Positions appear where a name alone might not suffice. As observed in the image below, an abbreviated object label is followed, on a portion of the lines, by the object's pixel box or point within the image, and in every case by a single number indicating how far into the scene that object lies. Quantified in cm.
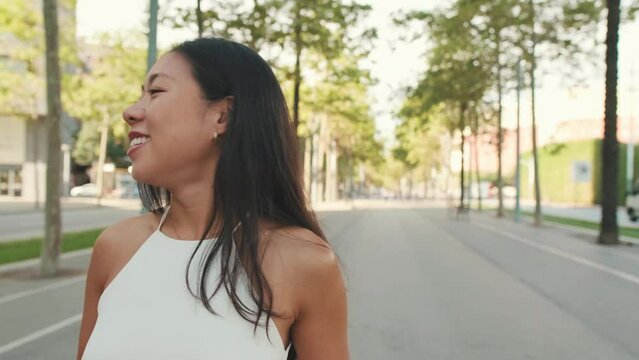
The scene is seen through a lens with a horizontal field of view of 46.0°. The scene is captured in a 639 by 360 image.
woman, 136
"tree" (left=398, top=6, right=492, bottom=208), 3350
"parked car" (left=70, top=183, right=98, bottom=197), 6789
